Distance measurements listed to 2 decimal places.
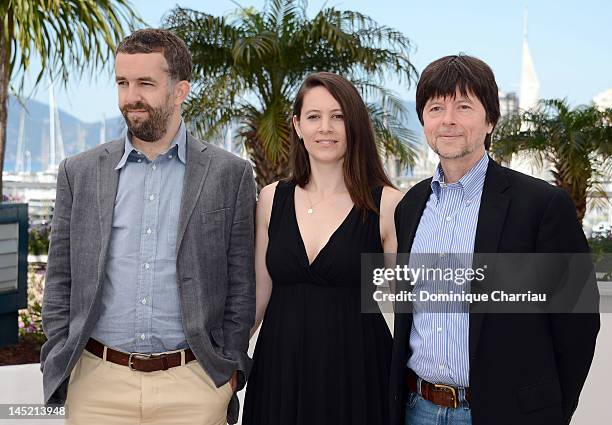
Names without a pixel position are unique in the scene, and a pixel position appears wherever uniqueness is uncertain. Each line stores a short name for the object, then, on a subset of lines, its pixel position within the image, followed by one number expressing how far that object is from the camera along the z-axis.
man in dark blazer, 2.46
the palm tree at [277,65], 10.52
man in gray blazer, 2.88
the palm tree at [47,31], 7.96
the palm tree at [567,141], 11.30
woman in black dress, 3.18
